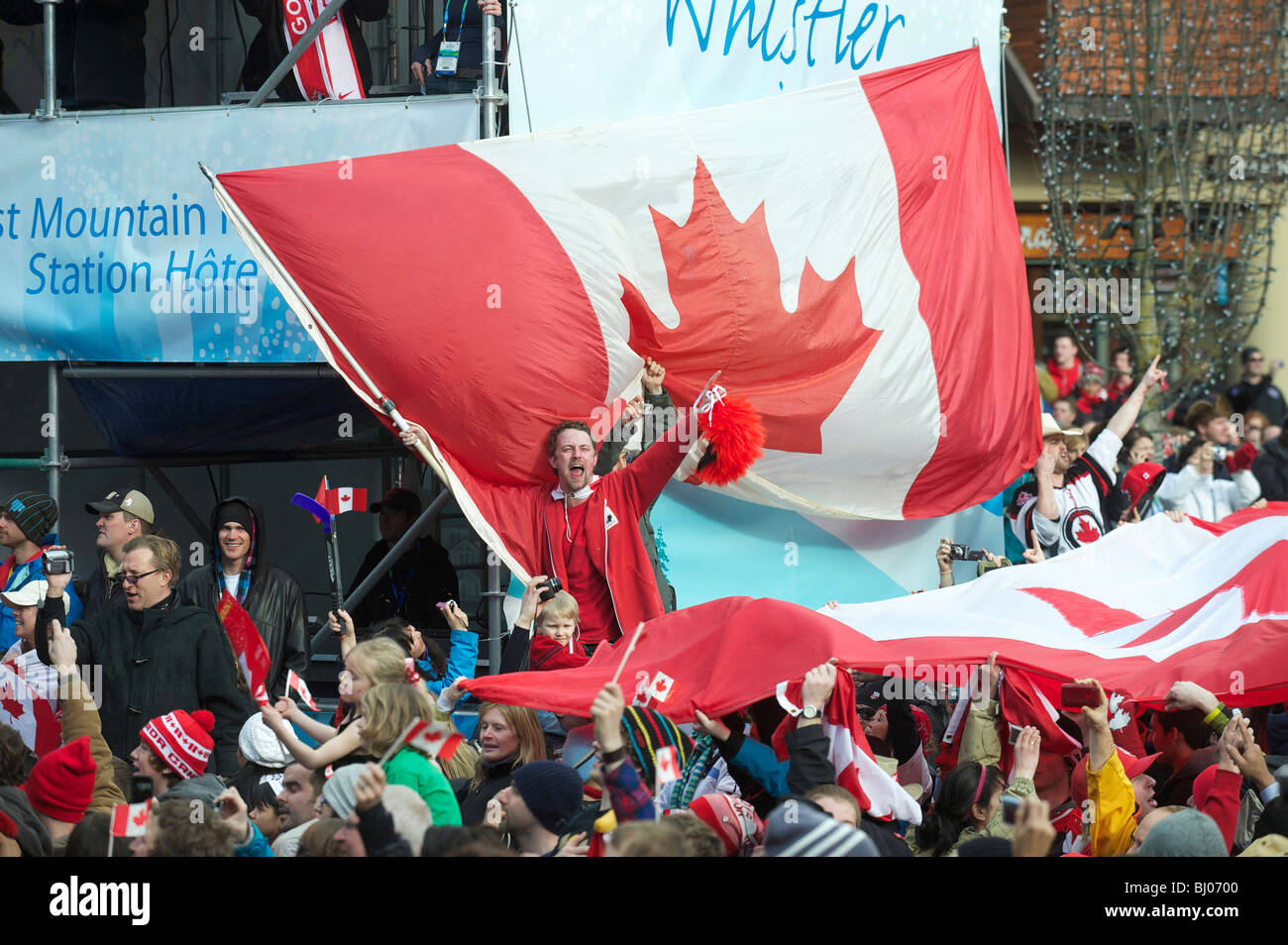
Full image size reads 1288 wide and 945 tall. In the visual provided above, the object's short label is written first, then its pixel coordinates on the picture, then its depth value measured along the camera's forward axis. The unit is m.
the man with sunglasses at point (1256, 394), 12.01
